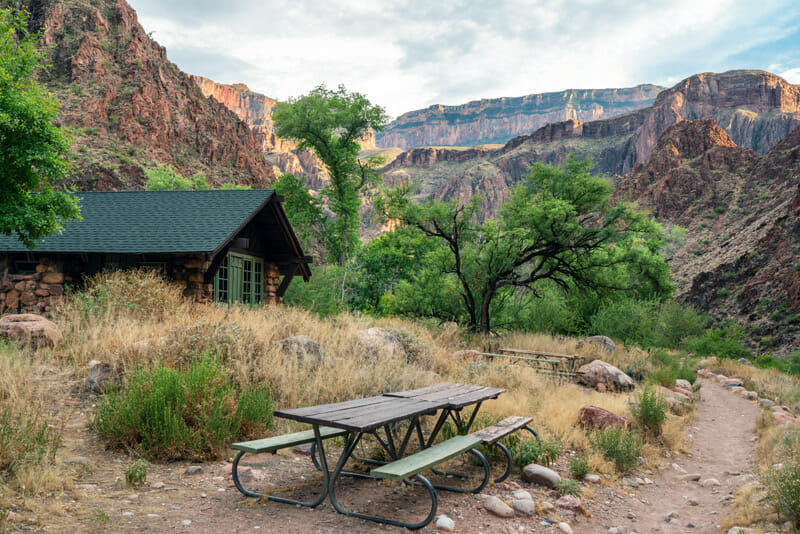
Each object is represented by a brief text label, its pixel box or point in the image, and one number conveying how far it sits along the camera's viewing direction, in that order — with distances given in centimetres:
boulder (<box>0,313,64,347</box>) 778
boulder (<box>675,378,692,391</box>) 1235
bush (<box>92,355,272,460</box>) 482
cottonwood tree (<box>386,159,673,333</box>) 1566
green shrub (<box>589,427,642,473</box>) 593
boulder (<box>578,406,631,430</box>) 700
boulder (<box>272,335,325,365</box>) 774
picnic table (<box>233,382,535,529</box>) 359
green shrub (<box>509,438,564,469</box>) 546
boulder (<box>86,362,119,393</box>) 659
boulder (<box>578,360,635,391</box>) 1134
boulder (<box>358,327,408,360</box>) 914
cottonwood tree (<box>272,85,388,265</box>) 3125
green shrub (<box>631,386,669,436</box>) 742
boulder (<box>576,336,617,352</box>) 1488
